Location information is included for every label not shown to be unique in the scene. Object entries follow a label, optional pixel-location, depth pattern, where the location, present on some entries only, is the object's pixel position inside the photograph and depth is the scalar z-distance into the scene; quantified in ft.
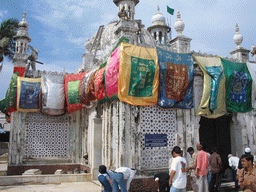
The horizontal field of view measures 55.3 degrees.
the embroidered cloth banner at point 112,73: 26.86
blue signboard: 27.30
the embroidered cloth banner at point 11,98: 39.17
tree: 69.15
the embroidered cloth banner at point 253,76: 32.53
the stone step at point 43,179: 31.65
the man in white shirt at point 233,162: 28.36
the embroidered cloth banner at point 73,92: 38.93
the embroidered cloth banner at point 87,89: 33.63
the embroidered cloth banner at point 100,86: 30.25
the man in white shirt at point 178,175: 15.15
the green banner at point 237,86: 30.60
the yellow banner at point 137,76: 25.95
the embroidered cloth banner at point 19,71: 41.52
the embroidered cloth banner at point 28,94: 39.37
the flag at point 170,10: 42.86
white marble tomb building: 26.78
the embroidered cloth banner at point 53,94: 40.22
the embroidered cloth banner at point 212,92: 29.17
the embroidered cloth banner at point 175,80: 27.71
